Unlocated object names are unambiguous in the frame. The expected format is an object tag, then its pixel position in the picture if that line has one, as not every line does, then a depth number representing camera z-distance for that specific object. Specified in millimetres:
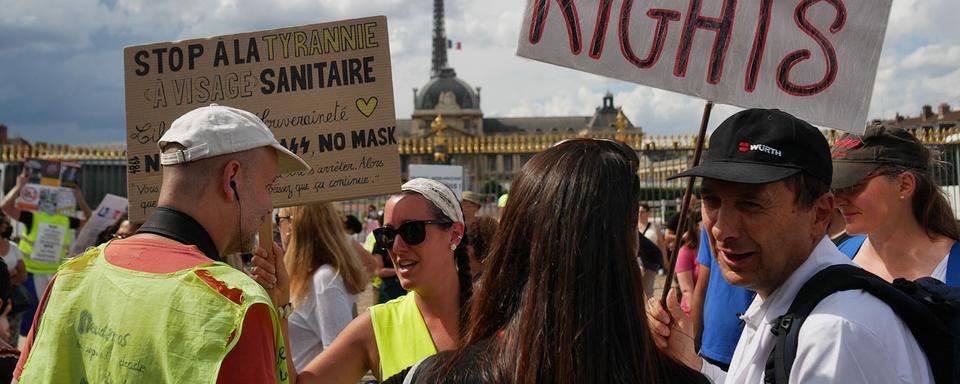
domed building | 118562
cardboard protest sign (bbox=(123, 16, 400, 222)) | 3355
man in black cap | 2090
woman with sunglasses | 3014
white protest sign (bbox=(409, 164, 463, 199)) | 11758
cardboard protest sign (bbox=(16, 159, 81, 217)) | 9906
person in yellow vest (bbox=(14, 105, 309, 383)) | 1932
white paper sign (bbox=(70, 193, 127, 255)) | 7786
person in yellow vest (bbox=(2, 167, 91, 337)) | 8531
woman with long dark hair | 1717
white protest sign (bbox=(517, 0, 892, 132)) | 3211
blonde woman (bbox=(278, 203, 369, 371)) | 4754
